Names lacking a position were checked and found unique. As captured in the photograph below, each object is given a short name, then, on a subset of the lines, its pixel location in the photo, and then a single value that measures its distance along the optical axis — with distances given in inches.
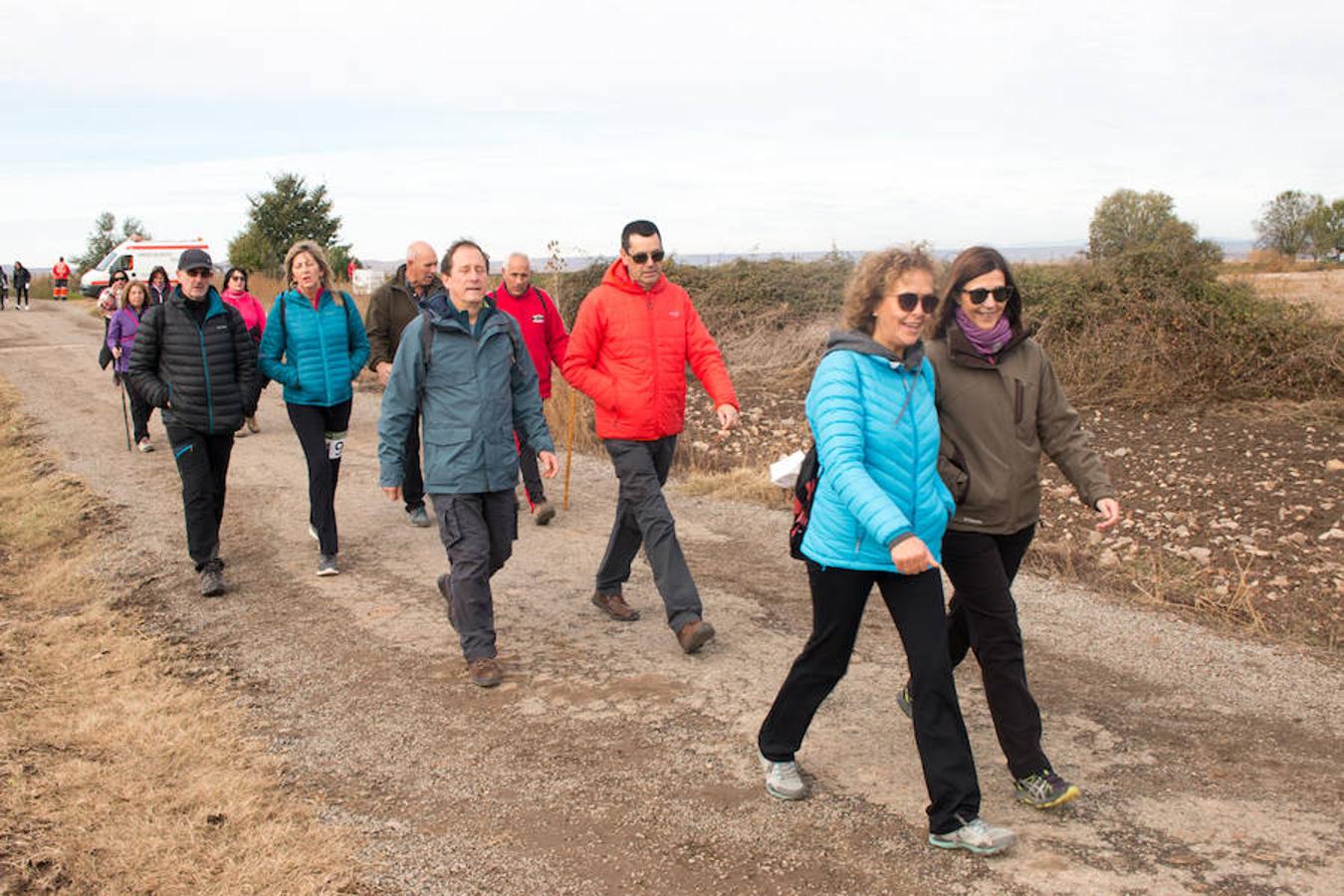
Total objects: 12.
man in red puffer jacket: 229.8
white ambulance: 1627.7
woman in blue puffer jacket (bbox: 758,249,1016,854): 147.4
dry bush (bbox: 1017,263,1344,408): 445.4
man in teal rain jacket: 214.4
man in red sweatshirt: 333.7
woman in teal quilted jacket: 287.3
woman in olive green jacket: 160.6
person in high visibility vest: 1866.1
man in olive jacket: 334.0
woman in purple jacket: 512.1
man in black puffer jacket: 273.7
